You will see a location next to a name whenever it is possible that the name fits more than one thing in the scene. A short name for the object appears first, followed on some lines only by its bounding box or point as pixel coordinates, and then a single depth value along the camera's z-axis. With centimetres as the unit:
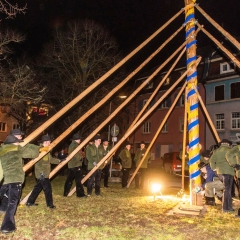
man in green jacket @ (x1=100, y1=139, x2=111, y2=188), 1246
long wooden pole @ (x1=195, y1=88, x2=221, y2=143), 996
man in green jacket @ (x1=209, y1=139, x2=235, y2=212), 801
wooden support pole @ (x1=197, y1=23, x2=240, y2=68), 781
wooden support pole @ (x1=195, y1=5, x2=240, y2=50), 786
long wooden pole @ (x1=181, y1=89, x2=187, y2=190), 1094
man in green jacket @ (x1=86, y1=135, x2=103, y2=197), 1066
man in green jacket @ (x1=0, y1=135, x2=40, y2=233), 605
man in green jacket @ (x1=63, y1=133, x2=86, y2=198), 1002
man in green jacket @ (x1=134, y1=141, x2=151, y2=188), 1347
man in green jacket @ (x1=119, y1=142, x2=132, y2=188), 1373
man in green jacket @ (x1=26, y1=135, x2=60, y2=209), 829
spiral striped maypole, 835
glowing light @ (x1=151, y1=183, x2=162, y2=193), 951
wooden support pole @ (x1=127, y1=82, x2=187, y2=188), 1101
